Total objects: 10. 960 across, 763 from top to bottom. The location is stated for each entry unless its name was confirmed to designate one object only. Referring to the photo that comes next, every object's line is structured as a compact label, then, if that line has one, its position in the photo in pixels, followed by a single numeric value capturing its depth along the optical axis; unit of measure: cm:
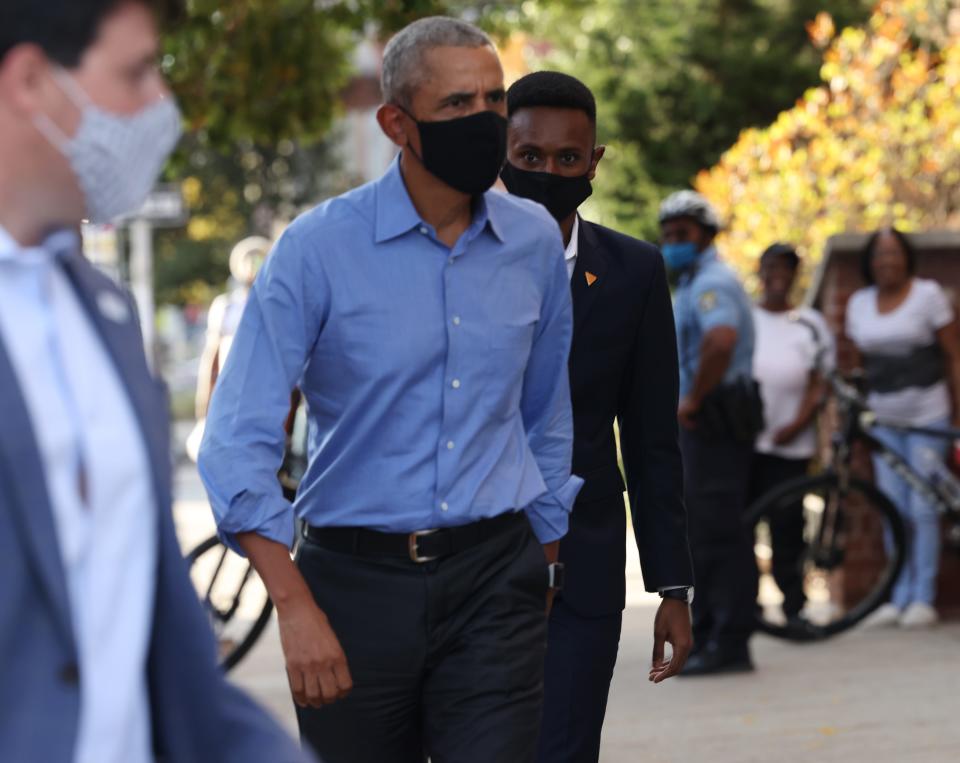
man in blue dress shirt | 697
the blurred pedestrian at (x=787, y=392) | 1758
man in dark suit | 837
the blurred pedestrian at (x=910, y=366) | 1742
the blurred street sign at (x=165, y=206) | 2748
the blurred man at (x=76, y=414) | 368
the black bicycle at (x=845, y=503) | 1728
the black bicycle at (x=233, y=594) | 1569
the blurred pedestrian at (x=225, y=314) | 1975
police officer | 1582
